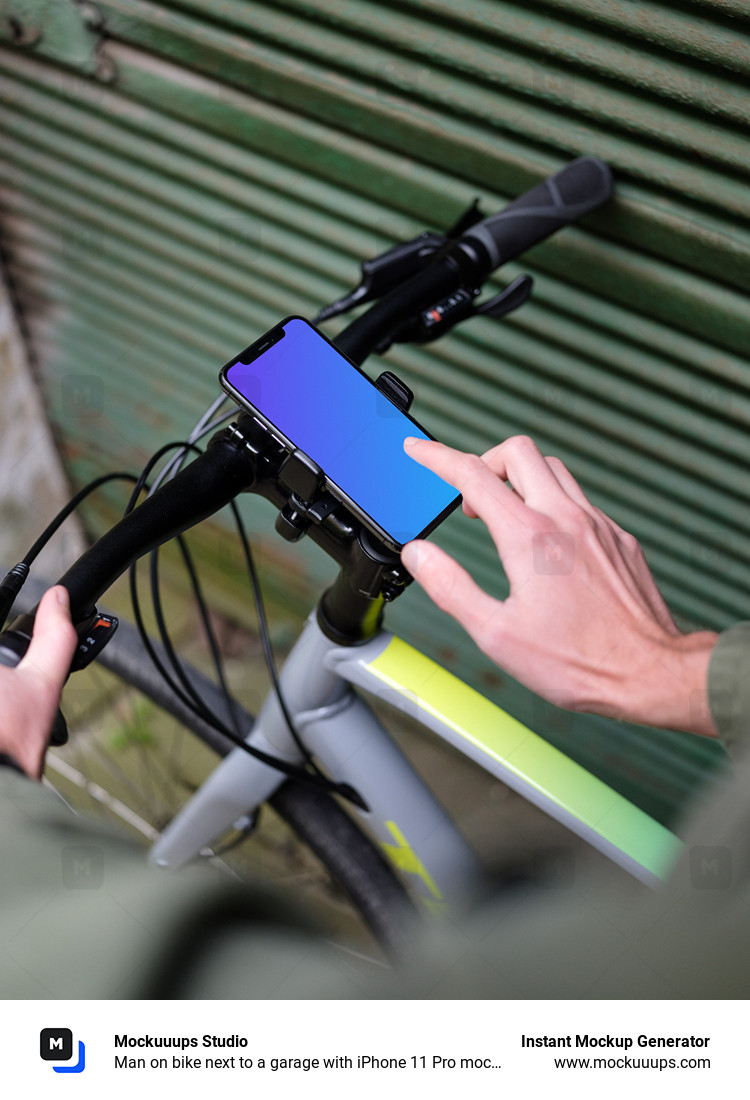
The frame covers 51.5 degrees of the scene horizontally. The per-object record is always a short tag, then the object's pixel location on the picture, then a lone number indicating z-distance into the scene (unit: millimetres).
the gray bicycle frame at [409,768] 1257
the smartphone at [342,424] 961
